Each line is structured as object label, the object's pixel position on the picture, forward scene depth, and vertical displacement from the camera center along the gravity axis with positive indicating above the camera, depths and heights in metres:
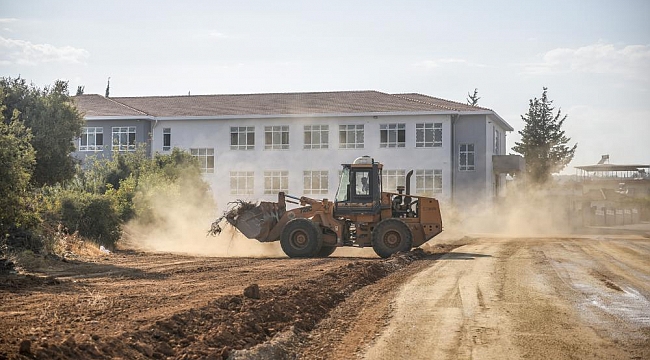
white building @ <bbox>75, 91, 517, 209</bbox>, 57.09 +3.59
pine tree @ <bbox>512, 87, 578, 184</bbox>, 84.50 +4.92
